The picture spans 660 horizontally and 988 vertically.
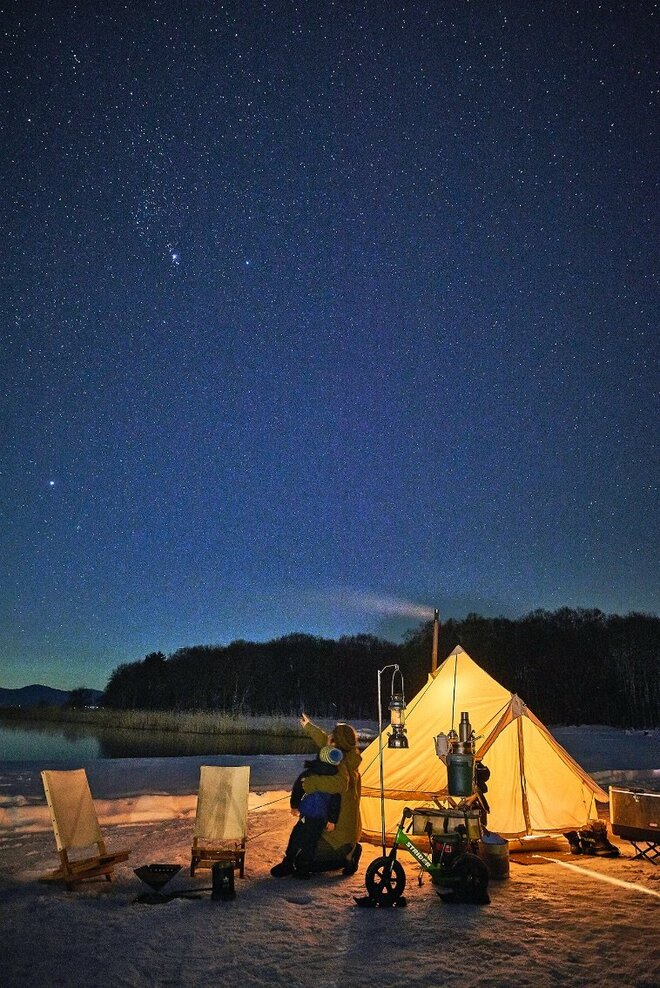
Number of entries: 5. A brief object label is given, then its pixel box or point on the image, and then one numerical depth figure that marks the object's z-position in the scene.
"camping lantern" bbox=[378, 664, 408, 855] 6.27
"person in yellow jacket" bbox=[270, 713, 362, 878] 6.86
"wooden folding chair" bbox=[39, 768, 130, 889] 6.23
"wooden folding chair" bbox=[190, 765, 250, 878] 7.00
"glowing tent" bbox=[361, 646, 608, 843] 8.80
